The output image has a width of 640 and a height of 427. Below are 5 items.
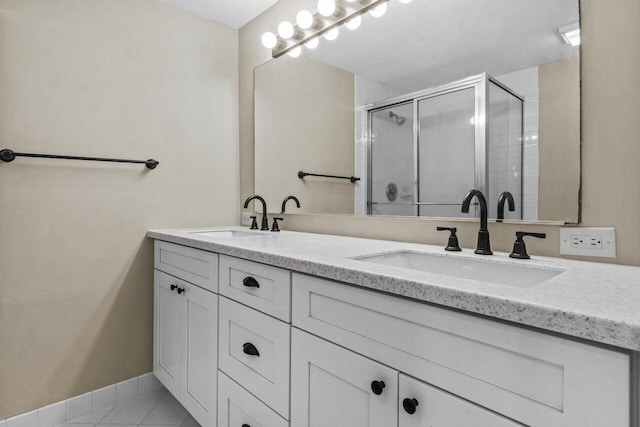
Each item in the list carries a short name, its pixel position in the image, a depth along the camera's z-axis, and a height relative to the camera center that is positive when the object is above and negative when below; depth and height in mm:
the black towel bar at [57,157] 1566 +260
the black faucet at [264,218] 2084 -27
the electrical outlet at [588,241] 1042 -79
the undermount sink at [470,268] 1027 -169
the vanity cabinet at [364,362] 578 -323
